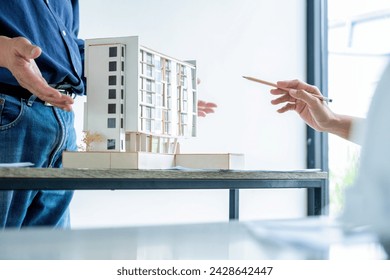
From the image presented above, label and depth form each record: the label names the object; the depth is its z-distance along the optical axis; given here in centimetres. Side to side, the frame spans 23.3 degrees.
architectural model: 219
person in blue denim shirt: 222
